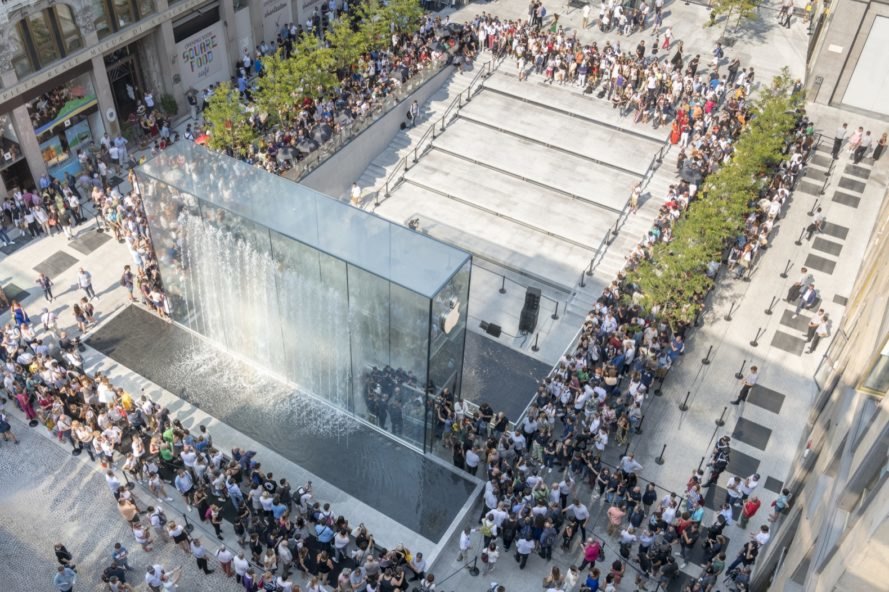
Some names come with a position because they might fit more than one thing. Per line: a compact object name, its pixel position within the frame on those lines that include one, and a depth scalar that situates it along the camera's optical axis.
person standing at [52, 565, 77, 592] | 19.55
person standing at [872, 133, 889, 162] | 35.36
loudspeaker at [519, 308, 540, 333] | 28.47
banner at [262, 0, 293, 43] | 40.38
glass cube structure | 22.02
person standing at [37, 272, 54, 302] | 28.08
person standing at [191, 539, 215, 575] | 20.34
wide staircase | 32.91
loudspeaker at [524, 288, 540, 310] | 28.28
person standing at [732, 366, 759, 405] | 25.52
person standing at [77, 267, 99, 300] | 27.64
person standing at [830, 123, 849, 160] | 35.09
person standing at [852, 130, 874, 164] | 35.38
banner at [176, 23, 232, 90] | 36.66
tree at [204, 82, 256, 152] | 32.00
